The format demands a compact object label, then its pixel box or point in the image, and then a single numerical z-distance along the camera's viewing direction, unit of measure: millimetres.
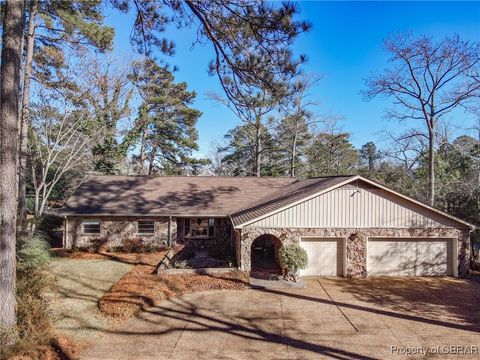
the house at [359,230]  14484
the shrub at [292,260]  13375
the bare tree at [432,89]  20562
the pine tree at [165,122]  33406
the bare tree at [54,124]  20562
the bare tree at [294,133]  32750
